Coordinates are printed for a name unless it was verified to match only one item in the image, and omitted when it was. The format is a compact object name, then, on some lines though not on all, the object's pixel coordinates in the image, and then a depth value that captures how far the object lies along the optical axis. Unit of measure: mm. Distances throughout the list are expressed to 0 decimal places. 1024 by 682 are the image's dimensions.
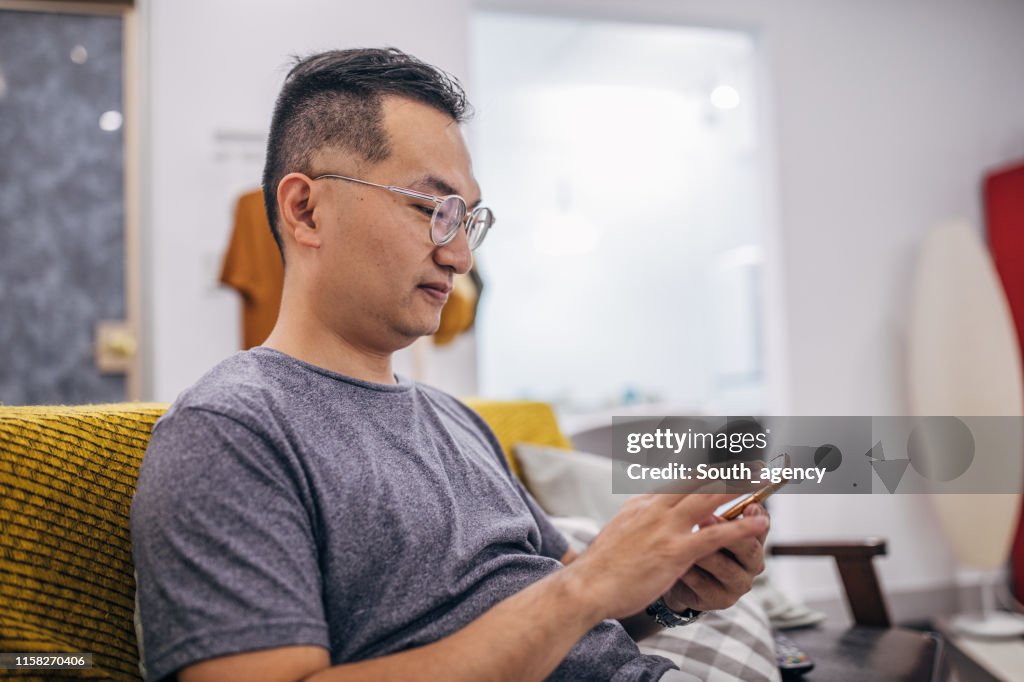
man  757
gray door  3092
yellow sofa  849
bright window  6031
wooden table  1367
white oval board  3314
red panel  3580
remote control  1363
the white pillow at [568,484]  1683
